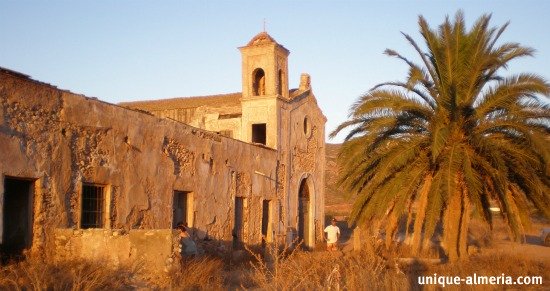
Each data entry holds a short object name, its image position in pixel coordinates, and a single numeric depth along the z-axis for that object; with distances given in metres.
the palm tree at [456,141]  14.41
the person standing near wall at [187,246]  14.01
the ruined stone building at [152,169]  11.91
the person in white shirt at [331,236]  21.64
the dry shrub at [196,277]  10.94
